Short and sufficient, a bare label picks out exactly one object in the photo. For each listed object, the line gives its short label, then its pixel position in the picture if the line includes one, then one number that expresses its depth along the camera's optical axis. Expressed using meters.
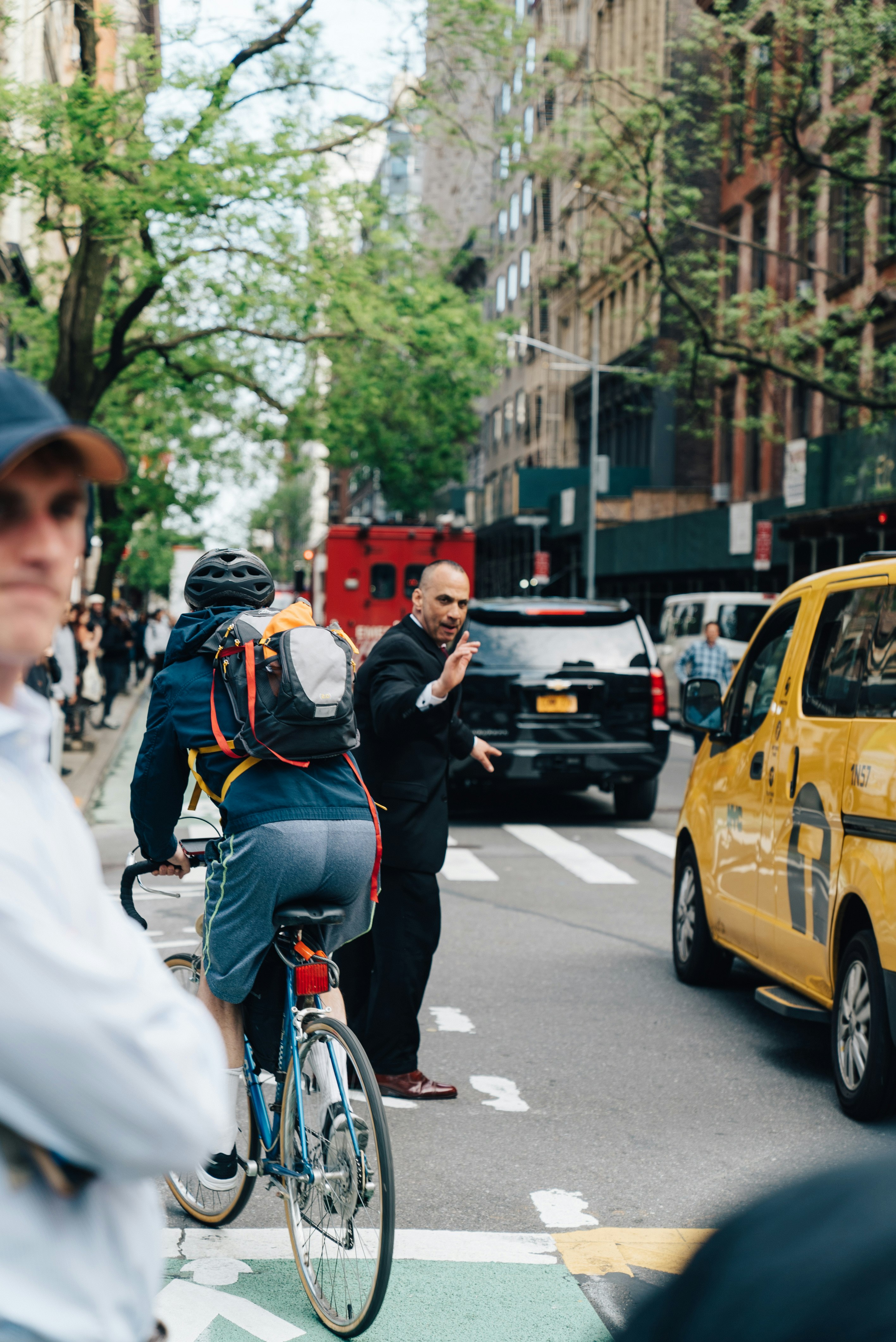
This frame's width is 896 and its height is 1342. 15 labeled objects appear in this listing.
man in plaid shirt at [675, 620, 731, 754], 20.91
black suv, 13.74
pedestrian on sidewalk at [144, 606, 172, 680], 32.70
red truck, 24.70
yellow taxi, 5.52
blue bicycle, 3.68
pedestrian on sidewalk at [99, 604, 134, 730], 27.28
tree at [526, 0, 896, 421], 18.84
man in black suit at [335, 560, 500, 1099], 5.82
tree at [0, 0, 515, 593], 17.11
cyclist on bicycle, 4.01
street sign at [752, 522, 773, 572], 28.69
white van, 25.22
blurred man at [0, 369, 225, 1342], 1.41
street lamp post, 37.72
